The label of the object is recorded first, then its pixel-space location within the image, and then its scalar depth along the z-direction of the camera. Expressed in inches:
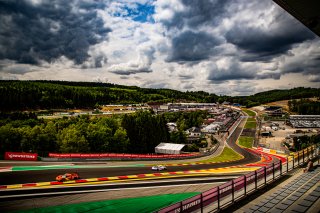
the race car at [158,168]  1332.7
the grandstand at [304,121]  4522.6
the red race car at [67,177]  1046.4
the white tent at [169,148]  2605.8
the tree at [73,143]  2300.7
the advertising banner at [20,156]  1512.1
